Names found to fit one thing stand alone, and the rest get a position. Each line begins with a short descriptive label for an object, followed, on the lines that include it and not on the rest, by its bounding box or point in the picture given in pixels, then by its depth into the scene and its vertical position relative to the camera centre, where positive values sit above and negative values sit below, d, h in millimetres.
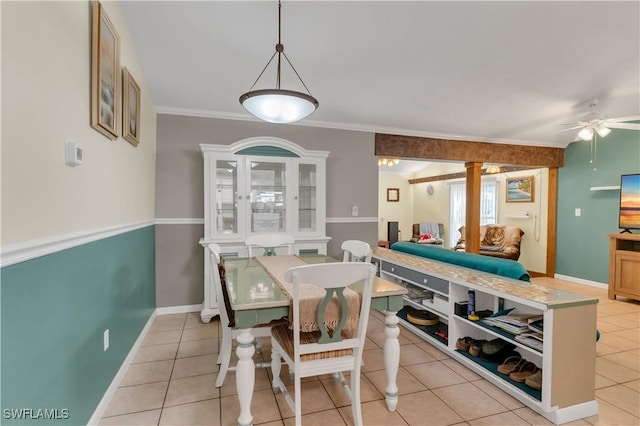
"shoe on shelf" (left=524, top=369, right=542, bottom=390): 1930 -1006
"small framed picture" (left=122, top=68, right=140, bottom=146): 2295 +746
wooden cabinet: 4051 -652
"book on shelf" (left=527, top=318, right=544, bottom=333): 1950 -682
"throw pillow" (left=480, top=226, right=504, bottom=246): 6074 -442
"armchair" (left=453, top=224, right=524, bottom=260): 5668 -527
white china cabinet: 3371 +158
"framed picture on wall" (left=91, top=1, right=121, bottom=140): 1722 +763
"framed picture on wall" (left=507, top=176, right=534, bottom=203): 5945 +440
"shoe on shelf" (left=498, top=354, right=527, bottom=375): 2156 -1024
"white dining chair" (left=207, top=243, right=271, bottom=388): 2025 -719
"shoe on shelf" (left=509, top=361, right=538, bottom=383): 2051 -1018
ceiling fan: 2974 +850
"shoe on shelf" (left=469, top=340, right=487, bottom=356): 2379 -990
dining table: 1610 -512
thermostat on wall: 1433 +237
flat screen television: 4262 +166
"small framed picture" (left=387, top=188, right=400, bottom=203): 8617 +449
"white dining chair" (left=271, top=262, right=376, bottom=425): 1488 -667
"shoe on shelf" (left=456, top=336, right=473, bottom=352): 2484 -1006
